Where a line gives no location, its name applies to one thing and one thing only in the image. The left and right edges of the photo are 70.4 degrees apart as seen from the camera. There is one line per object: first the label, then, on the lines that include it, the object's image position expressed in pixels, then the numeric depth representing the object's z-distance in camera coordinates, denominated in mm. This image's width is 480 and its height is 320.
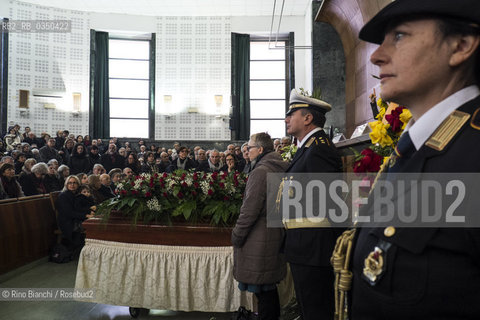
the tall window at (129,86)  12203
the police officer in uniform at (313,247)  1803
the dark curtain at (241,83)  11875
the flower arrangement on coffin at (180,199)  3004
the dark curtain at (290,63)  11727
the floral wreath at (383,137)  1416
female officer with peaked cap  674
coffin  2951
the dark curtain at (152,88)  11969
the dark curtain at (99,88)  11727
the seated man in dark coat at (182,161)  7426
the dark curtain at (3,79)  10758
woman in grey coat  2391
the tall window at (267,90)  12180
